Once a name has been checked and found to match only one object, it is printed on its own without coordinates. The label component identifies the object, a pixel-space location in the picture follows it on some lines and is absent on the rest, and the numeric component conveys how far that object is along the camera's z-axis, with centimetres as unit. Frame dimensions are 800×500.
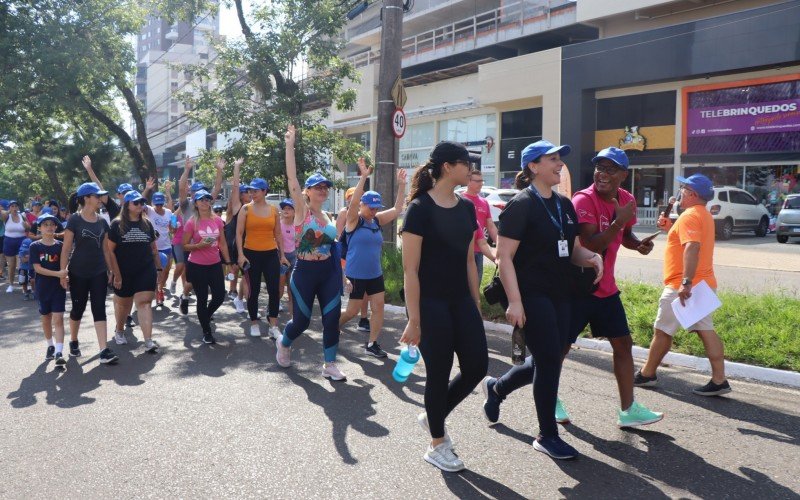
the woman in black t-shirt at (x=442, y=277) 381
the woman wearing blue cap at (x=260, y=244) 772
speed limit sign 1085
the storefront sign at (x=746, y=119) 2438
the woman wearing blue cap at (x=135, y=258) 700
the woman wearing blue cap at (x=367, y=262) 668
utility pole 1079
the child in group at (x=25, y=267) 1257
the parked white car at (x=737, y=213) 2159
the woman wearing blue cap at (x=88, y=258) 688
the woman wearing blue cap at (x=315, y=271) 602
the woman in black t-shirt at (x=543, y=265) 395
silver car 1950
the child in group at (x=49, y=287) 707
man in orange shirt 513
